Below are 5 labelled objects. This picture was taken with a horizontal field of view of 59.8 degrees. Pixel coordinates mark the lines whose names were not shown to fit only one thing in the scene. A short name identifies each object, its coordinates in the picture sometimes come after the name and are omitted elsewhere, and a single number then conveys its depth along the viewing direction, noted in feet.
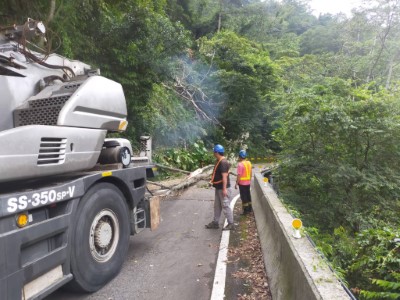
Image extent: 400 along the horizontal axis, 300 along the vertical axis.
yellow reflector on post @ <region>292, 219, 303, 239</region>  13.78
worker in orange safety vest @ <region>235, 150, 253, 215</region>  29.01
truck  10.68
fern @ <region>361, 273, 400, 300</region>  10.66
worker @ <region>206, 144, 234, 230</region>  23.77
